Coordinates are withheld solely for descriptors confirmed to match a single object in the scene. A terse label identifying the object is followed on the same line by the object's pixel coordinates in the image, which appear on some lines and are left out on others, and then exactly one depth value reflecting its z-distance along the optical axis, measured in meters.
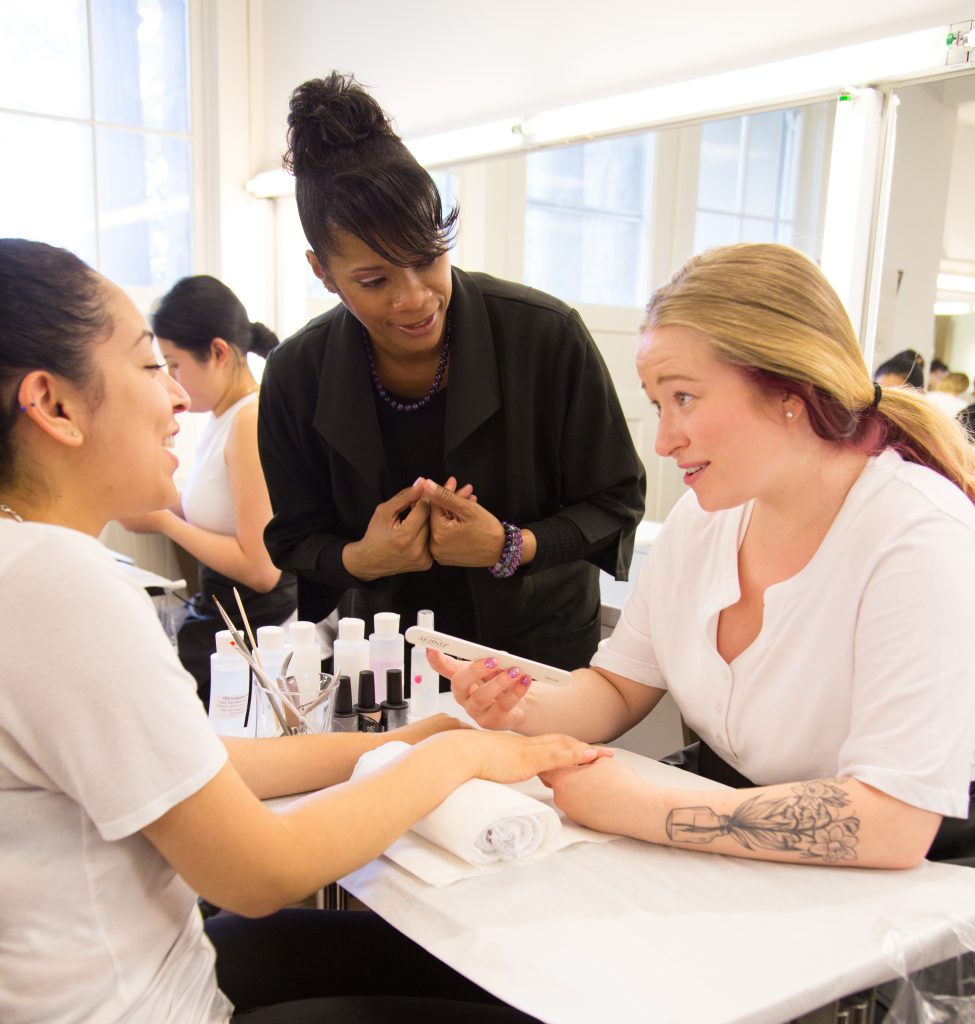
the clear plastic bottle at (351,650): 1.57
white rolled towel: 1.02
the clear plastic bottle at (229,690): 1.51
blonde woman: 1.03
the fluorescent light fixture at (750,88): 1.81
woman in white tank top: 2.45
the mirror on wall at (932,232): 1.80
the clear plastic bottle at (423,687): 1.54
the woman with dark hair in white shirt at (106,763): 0.77
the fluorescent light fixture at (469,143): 2.68
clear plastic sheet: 0.90
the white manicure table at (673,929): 0.82
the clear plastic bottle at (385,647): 1.61
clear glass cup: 1.35
